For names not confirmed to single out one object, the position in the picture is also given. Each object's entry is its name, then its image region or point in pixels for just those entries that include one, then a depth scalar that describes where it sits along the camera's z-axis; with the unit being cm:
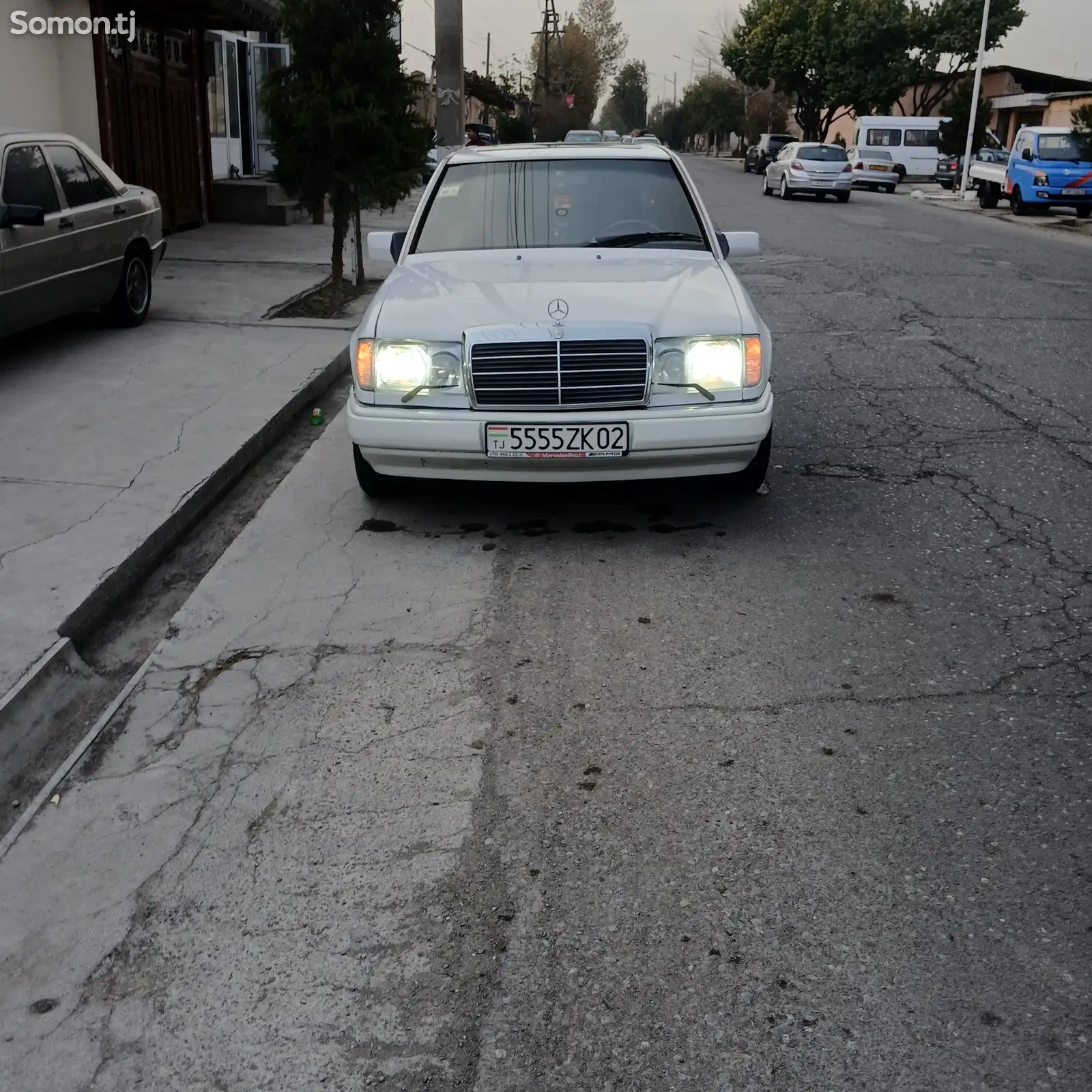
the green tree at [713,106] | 9550
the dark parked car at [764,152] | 4997
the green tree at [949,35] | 5369
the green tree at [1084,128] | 2588
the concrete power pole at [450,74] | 2452
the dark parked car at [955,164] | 3792
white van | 4428
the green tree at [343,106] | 1095
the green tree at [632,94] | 15175
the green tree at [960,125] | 4591
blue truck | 2642
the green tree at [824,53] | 5647
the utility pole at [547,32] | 8194
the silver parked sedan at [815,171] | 3012
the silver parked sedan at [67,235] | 830
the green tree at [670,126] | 13362
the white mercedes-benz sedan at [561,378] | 512
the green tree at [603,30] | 10812
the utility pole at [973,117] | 3444
